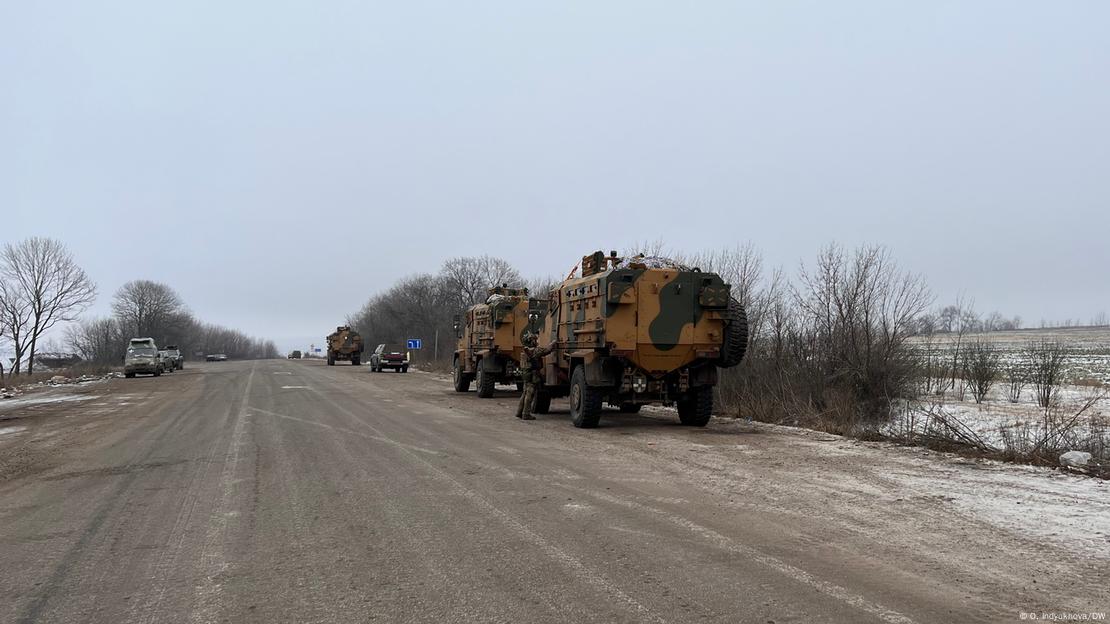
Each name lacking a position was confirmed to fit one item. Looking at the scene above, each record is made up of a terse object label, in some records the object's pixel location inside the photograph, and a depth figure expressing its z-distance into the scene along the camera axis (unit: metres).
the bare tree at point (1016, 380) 17.81
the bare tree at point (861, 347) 14.16
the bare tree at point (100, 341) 83.62
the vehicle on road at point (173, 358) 49.69
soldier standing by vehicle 14.97
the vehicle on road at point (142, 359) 40.44
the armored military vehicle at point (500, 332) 20.97
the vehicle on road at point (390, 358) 46.12
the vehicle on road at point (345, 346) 63.41
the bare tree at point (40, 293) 52.62
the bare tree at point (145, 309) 95.25
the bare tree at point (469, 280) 75.06
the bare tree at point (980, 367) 18.00
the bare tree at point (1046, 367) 16.58
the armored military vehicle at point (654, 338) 12.52
